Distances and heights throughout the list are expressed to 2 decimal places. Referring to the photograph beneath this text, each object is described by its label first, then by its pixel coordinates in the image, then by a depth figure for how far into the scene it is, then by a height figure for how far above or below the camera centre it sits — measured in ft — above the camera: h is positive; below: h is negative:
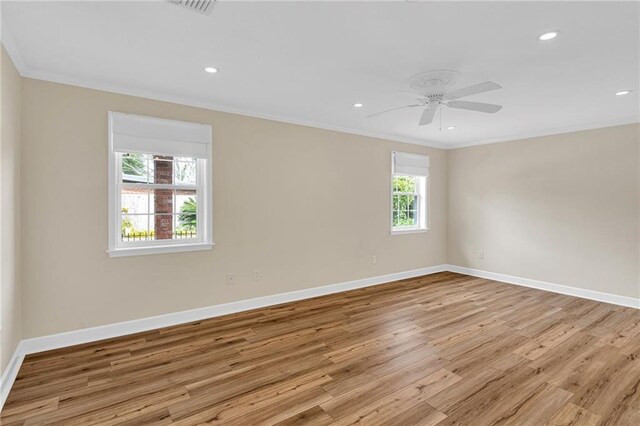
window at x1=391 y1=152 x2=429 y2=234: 18.84 +1.18
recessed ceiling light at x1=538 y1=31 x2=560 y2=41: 7.24 +3.99
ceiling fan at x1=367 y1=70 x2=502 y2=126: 9.18 +3.74
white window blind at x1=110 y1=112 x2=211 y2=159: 10.91 +2.66
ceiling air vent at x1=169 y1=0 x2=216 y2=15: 6.22 +4.00
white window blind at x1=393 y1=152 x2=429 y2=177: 18.65 +2.83
